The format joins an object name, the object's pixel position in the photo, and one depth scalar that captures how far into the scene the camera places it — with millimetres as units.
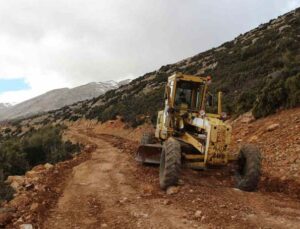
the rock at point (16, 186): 6337
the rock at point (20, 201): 5024
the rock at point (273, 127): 8331
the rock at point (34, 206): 4742
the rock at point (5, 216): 4356
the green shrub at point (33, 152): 10624
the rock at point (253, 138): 8448
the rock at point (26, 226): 4074
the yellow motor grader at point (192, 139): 5519
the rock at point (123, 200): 5034
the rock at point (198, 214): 4260
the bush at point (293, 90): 8726
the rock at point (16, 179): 7246
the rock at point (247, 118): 9951
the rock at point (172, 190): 5302
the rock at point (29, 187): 6009
